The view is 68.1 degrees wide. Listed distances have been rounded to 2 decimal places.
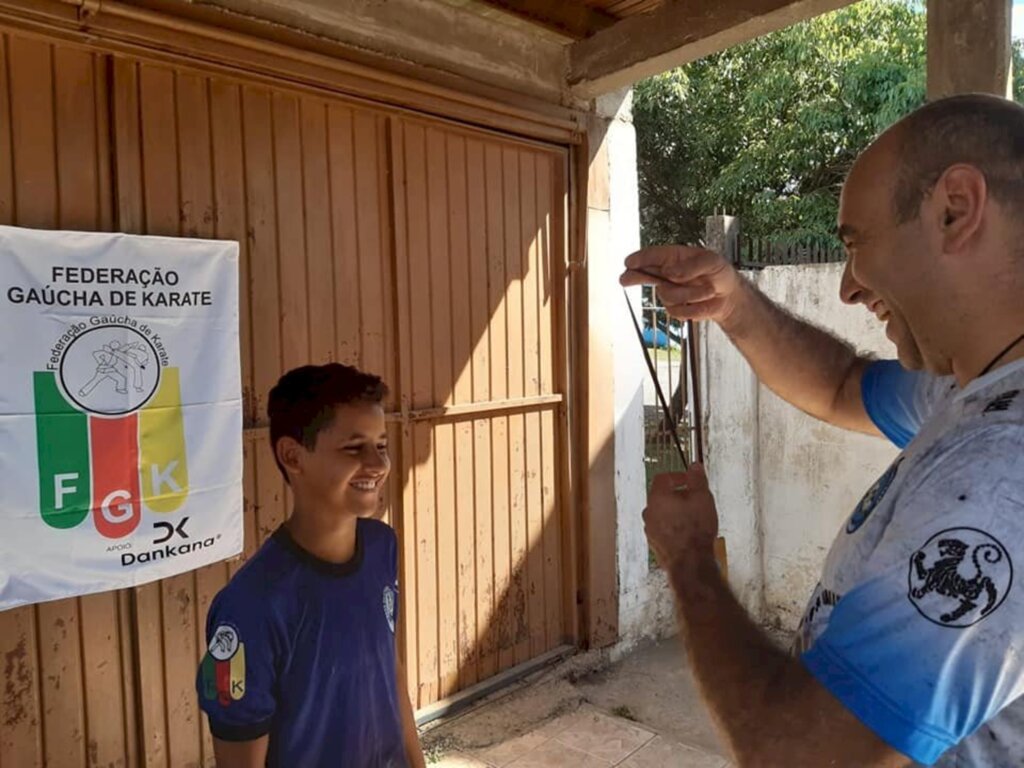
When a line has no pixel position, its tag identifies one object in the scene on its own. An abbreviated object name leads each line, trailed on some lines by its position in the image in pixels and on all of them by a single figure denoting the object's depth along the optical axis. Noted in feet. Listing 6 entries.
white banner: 7.88
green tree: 30.30
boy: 5.22
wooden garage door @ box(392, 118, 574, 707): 11.88
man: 2.70
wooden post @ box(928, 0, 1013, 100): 8.08
